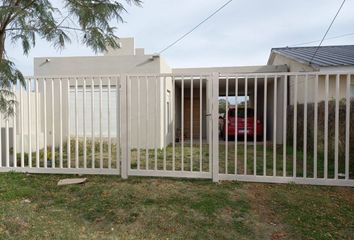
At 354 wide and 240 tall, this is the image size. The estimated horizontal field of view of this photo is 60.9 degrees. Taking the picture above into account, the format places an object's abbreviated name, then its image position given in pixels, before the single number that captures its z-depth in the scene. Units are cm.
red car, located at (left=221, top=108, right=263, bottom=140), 1186
